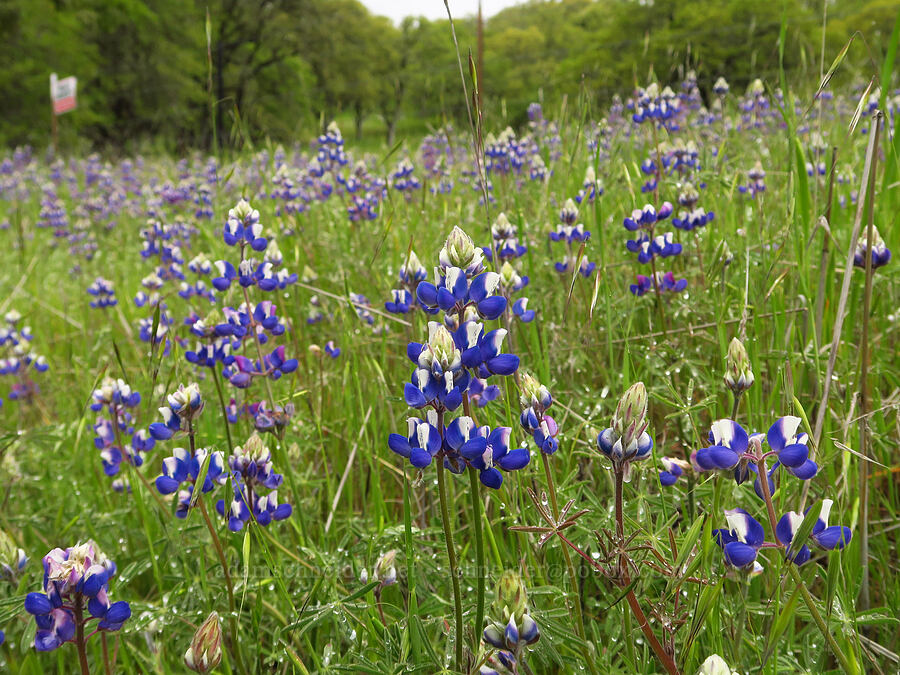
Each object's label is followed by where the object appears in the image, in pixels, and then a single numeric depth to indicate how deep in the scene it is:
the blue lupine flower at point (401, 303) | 0.43
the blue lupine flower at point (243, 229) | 0.42
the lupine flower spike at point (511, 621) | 0.23
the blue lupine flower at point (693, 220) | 0.51
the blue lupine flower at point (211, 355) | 0.40
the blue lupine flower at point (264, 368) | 0.40
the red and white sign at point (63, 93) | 5.17
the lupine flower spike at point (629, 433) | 0.24
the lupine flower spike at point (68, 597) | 0.26
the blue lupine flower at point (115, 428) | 0.42
